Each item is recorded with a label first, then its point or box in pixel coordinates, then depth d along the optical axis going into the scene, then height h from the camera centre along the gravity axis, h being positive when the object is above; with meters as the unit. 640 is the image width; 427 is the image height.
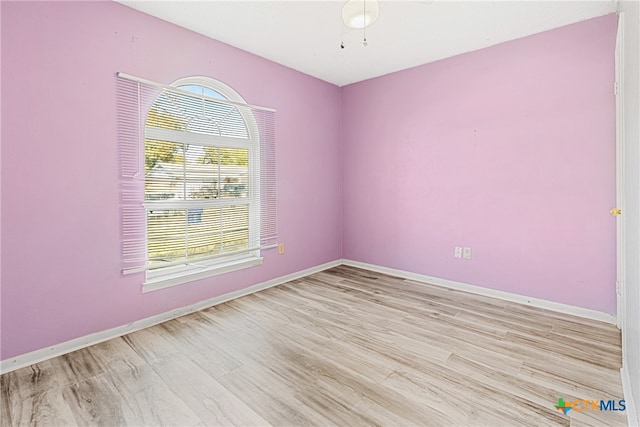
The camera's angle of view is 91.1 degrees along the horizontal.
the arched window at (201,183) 2.61 +0.24
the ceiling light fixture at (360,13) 1.68 +1.06
